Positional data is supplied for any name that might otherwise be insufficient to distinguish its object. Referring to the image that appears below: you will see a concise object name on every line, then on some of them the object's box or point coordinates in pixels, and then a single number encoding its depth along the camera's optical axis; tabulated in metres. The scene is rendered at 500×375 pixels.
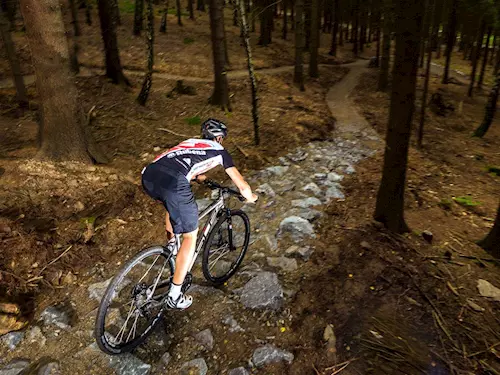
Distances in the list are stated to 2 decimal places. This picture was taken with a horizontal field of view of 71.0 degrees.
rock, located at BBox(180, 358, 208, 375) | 4.21
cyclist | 4.29
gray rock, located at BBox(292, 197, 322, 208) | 7.75
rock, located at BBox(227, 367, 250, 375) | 4.17
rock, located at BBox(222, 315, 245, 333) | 4.76
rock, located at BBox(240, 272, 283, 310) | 5.12
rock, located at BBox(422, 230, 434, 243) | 6.50
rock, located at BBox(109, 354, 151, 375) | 4.18
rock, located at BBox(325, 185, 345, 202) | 8.18
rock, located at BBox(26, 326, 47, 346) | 4.59
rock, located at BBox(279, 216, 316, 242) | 6.70
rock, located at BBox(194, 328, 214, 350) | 4.54
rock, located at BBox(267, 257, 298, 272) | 5.88
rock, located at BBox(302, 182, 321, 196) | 8.37
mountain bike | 4.06
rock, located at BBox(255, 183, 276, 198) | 8.29
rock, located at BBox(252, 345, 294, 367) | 4.27
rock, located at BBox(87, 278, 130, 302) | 5.35
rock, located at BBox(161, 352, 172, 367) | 4.32
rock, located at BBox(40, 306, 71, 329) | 4.85
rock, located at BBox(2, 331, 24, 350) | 4.52
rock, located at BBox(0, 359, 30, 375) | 4.19
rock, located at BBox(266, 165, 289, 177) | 9.30
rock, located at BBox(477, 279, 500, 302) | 5.22
